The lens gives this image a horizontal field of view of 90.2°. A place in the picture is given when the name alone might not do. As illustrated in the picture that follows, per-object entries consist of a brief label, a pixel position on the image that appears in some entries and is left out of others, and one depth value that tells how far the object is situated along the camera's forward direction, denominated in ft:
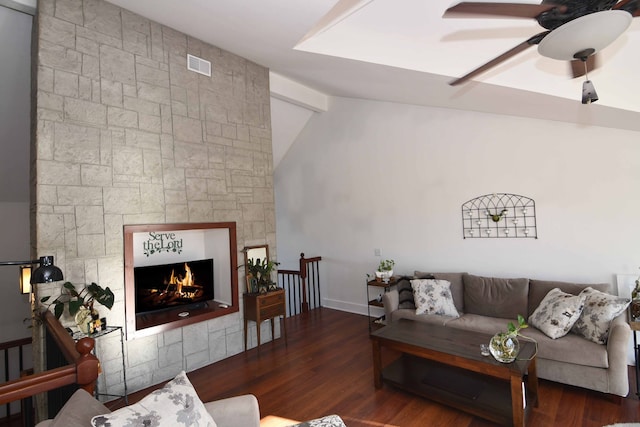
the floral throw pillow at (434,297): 12.37
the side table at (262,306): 12.84
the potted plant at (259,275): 13.23
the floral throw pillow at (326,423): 5.82
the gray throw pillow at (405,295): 13.34
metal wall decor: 12.62
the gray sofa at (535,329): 8.55
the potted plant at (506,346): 7.84
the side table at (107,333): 8.82
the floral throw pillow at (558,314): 9.50
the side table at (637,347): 8.88
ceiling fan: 4.61
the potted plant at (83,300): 8.57
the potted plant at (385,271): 15.29
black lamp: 6.28
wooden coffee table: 7.70
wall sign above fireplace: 12.62
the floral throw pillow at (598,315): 8.96
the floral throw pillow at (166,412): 4.09
